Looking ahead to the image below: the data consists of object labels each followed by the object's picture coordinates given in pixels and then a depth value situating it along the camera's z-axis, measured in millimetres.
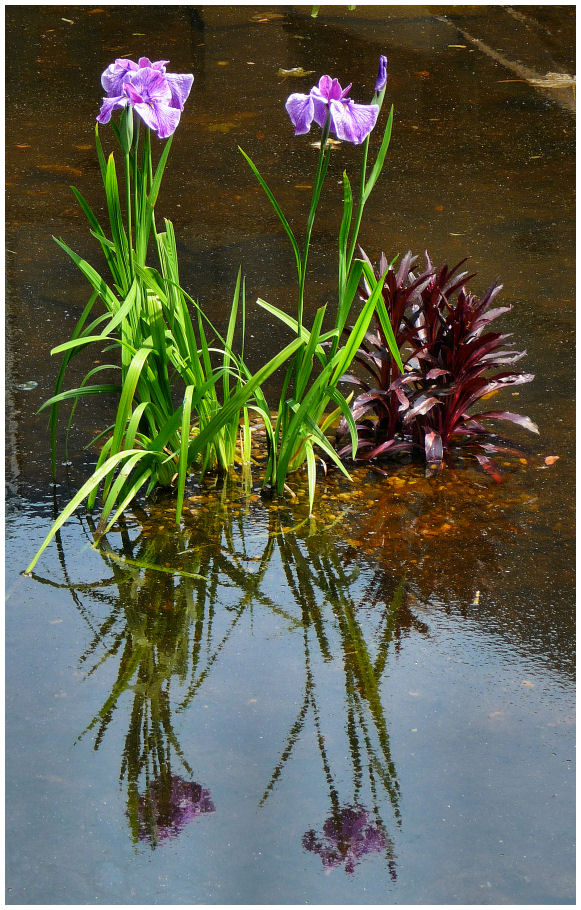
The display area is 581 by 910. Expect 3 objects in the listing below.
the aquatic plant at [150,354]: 5859
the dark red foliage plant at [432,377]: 7152
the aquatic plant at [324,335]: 5785
